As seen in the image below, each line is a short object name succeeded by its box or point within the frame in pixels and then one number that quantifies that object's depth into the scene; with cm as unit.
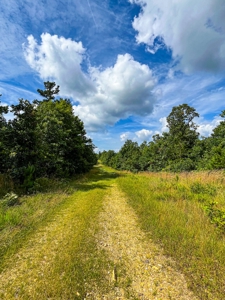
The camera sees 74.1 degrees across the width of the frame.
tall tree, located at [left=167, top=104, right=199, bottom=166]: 2205
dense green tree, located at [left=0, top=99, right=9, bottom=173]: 794
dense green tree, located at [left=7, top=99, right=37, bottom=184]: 846
